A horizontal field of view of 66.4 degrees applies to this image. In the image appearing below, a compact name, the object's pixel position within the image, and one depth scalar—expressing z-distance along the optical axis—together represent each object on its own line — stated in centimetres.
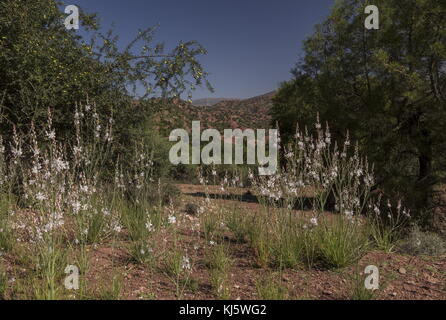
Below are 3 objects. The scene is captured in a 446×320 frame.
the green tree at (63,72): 749
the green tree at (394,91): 973
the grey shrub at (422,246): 518
